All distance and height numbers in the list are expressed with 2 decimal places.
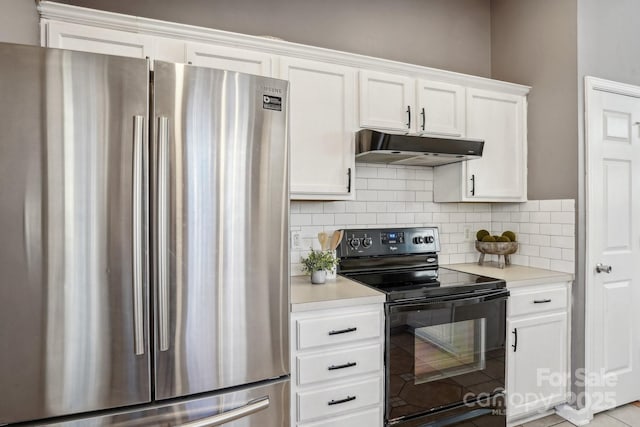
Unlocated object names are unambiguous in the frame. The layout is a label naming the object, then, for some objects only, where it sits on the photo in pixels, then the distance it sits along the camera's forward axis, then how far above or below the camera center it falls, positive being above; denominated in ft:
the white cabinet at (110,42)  5.29 +2.60
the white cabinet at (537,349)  7.14 -2.78
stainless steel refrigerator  3.56 -0.33
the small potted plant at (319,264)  6.84 -0.99
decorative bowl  8.39 -0.84
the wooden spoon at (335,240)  7.50 -0.58
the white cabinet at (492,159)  8.20 +1.25
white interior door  7.64 -0.68
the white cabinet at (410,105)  7.22 +2.24
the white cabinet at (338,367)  5.50 -2.43
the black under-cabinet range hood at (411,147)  6.53 +1.21
